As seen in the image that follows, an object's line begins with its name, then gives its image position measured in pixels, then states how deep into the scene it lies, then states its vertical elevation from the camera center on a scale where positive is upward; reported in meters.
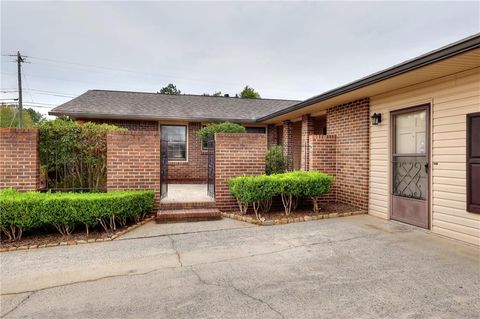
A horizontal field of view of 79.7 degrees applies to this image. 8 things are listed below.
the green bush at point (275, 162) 7.95 -0.08
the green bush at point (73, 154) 5.89 +0.11
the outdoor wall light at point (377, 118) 6.32 +0.90
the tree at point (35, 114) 49.05 +7.90
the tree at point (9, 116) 25.57 +4.03
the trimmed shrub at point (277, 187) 5.92 -0.59
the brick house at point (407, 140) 4.43 +0.39
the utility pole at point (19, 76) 19.17 +5.89
